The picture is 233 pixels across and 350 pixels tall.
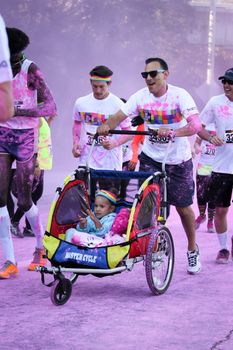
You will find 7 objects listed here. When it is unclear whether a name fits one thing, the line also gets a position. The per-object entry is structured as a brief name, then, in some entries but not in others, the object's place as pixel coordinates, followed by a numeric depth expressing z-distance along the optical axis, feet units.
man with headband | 44.87
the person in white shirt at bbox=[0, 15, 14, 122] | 17.63
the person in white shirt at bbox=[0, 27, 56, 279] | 37.04
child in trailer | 33.59
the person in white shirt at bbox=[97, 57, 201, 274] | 37.18
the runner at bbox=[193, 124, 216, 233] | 56.08
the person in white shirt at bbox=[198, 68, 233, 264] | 42.03
